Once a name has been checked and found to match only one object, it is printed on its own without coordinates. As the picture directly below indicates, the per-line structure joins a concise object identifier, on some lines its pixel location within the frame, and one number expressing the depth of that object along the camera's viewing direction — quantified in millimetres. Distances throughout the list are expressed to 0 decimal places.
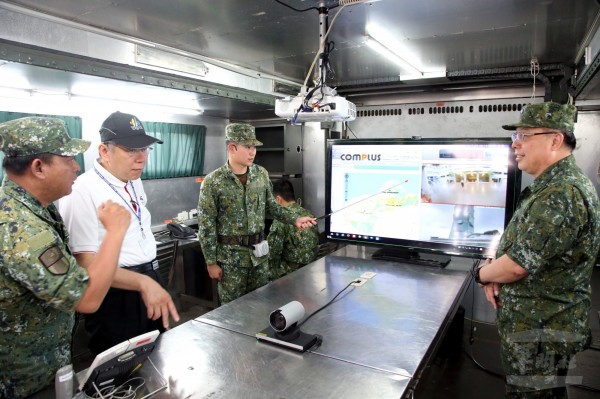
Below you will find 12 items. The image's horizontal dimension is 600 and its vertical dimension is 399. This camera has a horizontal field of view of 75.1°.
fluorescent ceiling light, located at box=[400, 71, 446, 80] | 3043
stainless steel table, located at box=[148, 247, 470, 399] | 1219
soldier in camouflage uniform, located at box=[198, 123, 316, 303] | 2643
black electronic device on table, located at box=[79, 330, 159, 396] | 1110
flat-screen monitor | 2378
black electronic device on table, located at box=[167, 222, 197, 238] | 3594
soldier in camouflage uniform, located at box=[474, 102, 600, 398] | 1593
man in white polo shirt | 1748
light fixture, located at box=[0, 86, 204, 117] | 2764
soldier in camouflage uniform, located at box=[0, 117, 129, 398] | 1165
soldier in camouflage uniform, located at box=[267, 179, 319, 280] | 3391
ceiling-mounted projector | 2104
